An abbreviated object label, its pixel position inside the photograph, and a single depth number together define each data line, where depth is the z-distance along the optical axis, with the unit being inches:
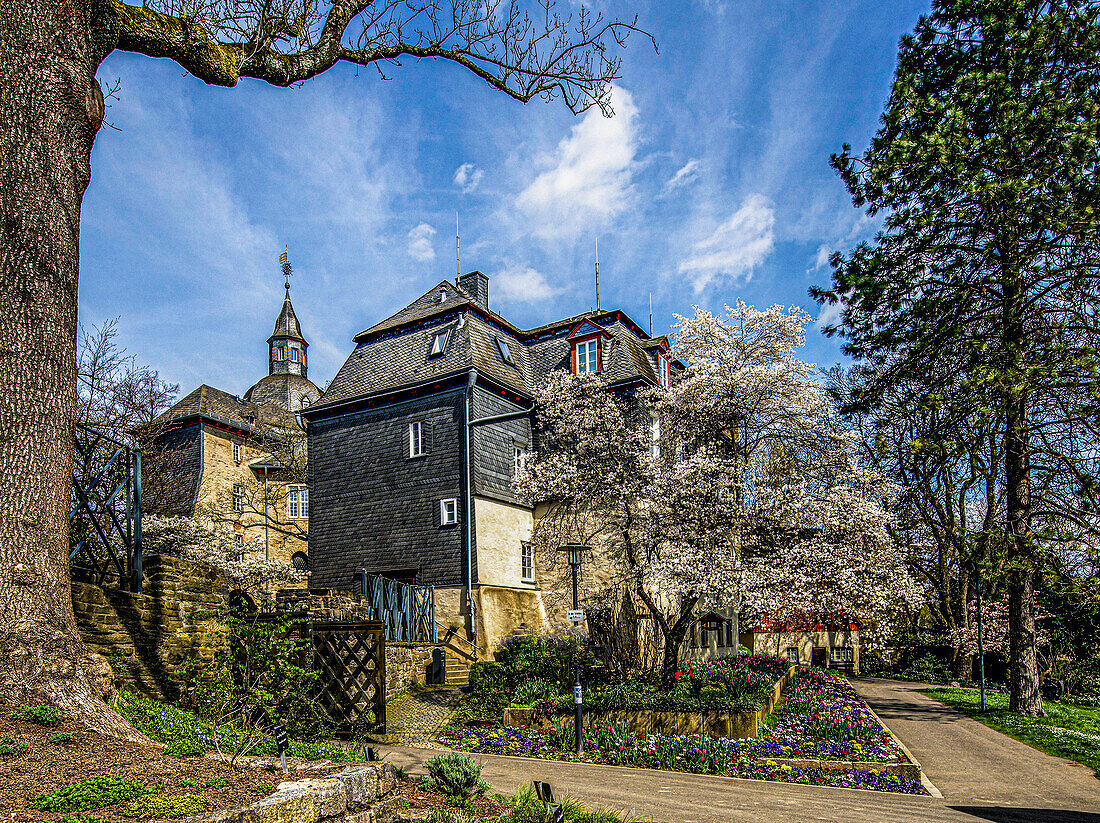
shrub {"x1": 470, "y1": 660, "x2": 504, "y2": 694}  559.8
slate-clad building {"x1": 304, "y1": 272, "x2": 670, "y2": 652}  858.8
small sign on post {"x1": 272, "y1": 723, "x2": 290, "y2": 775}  191.8
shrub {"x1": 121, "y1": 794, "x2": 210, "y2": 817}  149.5
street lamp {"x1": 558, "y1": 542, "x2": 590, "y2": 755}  417.4
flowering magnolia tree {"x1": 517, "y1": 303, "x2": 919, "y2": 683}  609.3
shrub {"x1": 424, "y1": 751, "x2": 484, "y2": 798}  224.8
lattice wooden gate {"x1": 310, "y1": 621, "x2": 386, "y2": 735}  456.1
